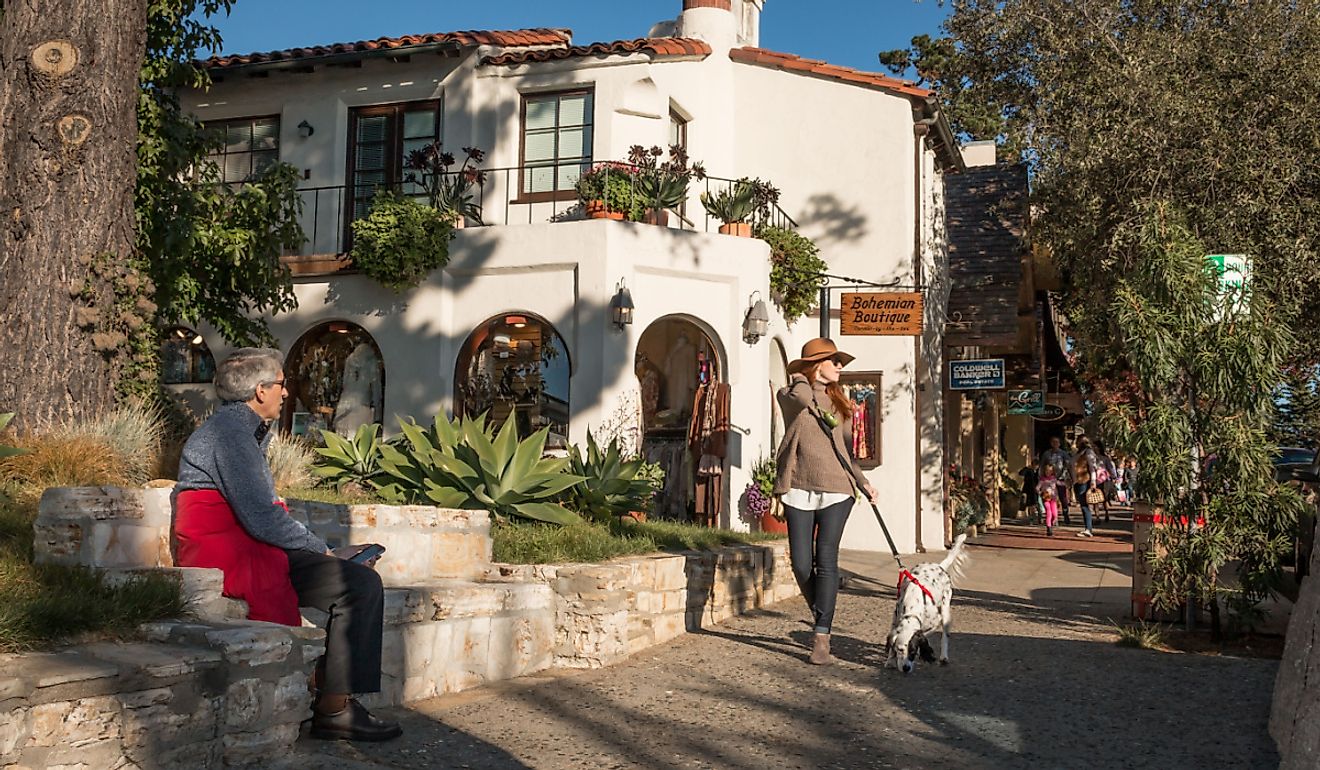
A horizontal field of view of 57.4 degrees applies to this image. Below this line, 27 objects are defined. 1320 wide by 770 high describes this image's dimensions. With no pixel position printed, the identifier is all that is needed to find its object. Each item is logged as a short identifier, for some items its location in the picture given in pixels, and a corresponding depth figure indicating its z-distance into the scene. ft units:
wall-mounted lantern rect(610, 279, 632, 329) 46.75
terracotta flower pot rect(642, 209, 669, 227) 49.39
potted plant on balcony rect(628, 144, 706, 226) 49.14
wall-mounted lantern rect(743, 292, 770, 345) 49.62
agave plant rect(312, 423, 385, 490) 28.58
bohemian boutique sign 52.70
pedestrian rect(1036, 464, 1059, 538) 67.77
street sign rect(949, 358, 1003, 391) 59.98
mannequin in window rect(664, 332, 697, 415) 54.39
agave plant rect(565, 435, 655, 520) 30.60
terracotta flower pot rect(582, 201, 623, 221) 48.11
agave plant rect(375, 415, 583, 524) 27.09
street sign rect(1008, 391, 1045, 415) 77.56
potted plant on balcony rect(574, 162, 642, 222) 48.32
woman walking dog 23.91
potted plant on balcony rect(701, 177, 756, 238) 51.49
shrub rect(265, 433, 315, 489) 26.53
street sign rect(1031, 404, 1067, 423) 94.80
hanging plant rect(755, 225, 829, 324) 53.93
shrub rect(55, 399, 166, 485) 22.04
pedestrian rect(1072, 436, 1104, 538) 68.54
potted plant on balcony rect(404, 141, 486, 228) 50.39
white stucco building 49.11
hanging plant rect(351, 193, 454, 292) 48.75
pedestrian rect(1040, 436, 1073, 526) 73.31
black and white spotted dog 22.89
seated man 15.12
